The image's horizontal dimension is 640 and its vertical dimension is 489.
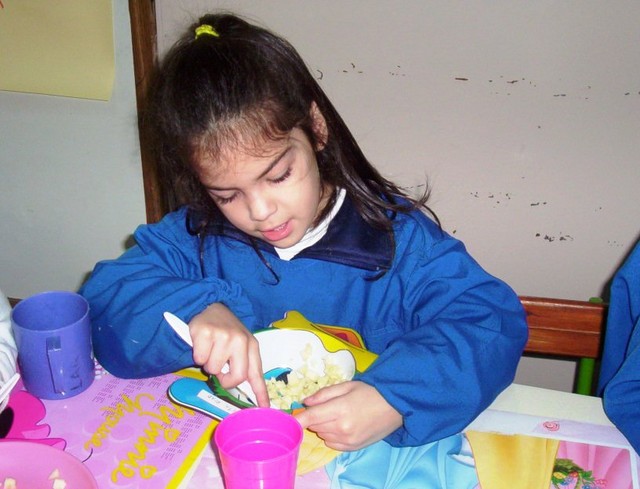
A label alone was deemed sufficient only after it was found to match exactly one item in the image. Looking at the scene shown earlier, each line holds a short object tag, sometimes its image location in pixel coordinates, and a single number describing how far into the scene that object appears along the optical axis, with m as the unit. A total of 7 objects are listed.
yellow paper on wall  1.47
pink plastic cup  0.59
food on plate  0.80
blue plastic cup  0.79
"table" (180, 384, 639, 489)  0.76
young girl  0.76
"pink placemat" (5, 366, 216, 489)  0.71
